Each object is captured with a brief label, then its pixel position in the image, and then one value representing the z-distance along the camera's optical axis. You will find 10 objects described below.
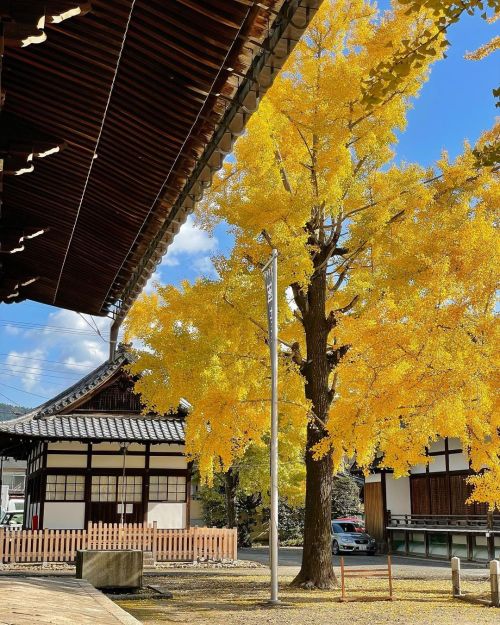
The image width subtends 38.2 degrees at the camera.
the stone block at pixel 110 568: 15.01
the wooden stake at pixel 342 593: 14.13
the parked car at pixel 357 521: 35.58
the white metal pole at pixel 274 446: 13.25
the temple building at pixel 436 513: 26.12
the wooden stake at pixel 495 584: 13.47
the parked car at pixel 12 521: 44.09
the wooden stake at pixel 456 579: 15.10
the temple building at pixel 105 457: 25.16
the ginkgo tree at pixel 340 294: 13.12
